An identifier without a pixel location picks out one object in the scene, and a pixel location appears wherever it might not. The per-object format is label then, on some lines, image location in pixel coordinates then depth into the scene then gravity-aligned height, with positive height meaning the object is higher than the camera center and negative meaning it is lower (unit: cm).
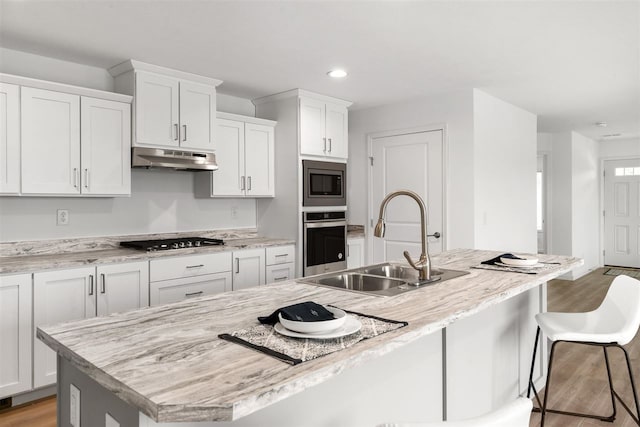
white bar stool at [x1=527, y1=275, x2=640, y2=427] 217 -59
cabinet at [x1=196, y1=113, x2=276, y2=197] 403 +53
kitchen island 90 -35
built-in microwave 438 +33
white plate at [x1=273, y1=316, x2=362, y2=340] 119 -32
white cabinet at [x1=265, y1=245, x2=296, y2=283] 405 -44
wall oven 436 -27
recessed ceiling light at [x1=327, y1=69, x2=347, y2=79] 364 +119
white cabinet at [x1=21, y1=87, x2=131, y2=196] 293 +51
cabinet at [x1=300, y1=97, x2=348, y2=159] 436 +89
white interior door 455 +33
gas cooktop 334 -22
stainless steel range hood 338 +45
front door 774 +5
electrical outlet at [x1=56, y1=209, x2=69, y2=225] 330 -1
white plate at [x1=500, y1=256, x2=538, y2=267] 240 -26
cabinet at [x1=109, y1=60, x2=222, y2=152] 338 +89
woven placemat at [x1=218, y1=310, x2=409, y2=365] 108 -34
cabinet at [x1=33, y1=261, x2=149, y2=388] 274 -52
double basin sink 212 -31
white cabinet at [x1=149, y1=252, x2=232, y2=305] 322 -47
